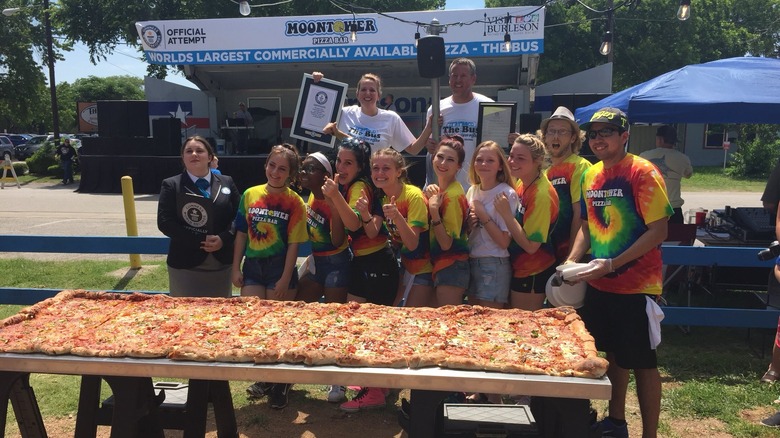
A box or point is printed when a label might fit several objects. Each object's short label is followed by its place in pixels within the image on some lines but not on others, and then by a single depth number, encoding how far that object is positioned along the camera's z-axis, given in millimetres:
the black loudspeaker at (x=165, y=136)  17641
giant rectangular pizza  2520
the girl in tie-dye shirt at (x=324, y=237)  3922
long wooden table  2342
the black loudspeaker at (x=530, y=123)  16031
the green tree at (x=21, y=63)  31562
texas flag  21736
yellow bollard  7934
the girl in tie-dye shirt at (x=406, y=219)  3646
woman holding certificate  4836
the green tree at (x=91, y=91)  65531
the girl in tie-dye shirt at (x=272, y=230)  4070
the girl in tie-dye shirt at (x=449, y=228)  3725
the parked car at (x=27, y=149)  36219
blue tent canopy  6000
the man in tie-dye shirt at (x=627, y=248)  3162
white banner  16125
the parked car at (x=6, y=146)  36456
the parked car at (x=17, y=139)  41753
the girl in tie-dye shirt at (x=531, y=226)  3650
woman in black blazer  4180
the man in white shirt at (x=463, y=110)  4711
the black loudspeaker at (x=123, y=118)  18062
